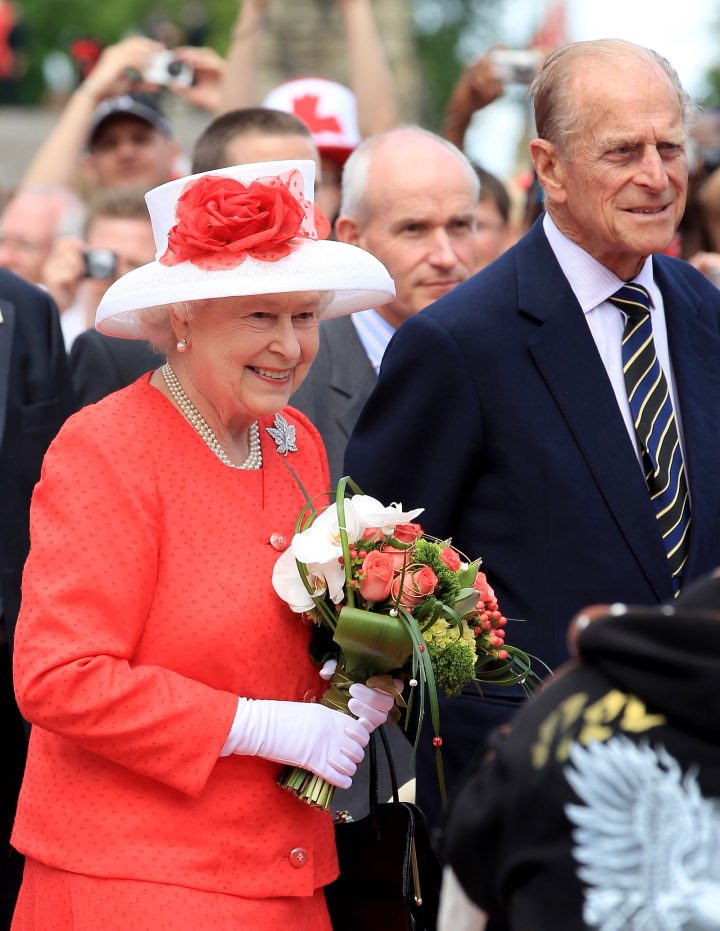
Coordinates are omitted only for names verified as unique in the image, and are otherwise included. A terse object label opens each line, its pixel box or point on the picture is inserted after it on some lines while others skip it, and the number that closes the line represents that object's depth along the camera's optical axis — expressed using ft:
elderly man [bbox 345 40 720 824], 23.08
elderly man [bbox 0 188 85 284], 45.32
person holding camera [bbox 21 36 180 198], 47.32
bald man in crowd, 32.83
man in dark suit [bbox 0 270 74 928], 28.55
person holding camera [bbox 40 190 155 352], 41.42
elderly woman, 18.67
